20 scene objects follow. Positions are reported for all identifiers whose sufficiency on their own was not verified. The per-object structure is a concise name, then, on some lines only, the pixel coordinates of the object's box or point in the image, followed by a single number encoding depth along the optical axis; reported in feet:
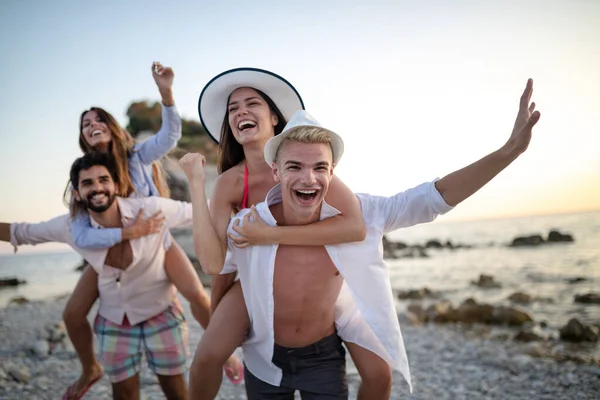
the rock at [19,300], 46.95
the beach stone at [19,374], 20.47
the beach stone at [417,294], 44.01
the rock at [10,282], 59.77
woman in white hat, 9.58
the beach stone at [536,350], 21.91
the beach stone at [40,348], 24.52
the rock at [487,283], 50.30
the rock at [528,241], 93.06
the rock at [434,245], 110.01
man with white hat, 9.17
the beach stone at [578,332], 24.09
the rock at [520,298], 39.49
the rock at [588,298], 36.88
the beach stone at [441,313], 31.30
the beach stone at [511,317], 29.55
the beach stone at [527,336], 25.05
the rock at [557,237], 89.15
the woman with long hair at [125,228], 14.24
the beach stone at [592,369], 18.80
